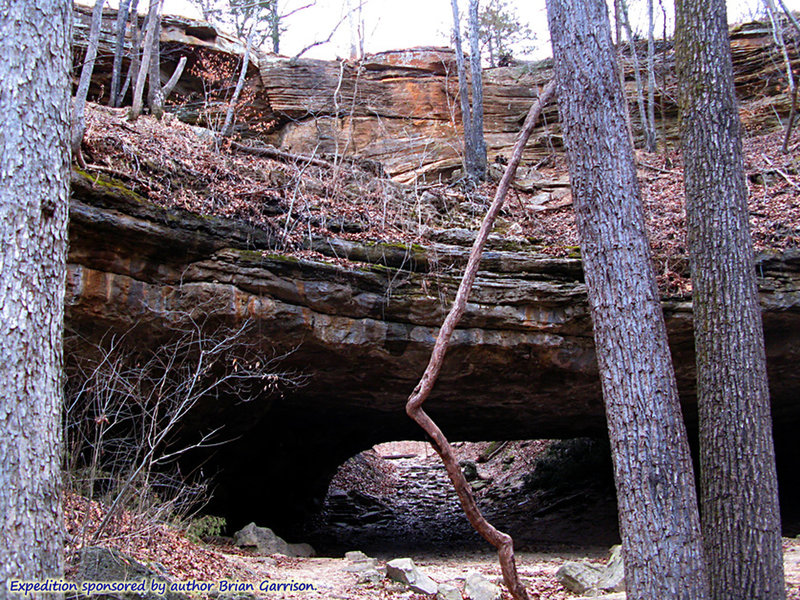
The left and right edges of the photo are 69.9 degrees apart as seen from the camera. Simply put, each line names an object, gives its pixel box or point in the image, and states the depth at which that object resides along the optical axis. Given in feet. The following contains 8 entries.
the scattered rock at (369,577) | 20.39
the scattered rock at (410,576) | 19.35
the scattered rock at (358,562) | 22.50
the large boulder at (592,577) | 19.66
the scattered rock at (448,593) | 18.43
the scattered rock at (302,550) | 28.95
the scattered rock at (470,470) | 59.36
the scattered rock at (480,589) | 18.56
